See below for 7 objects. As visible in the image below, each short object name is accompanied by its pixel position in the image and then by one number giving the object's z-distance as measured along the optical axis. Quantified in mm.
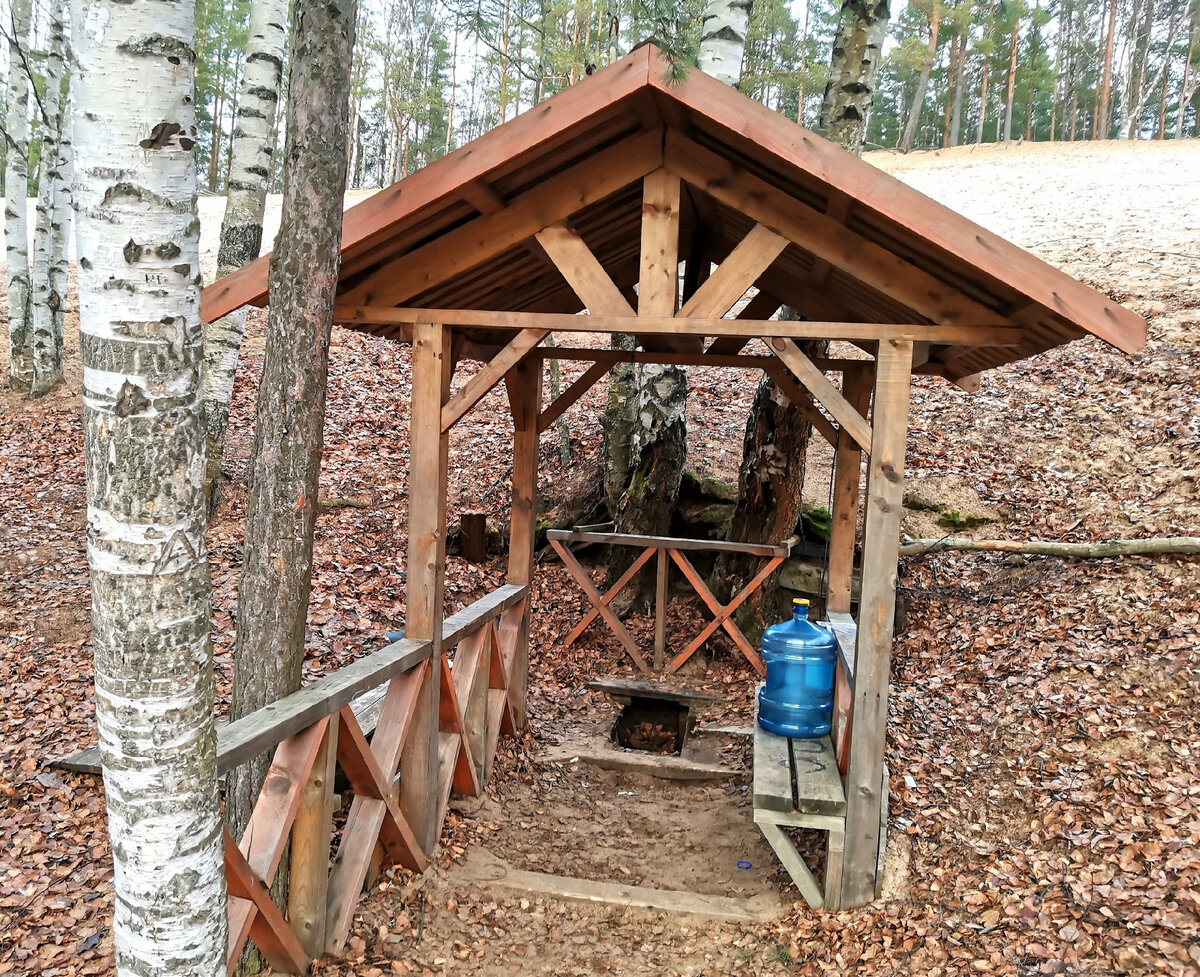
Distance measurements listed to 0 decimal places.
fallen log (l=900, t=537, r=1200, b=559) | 6346
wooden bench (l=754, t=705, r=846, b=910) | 4227
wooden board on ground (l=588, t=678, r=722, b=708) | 7391
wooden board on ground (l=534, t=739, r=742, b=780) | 6118
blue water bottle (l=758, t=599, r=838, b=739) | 5238
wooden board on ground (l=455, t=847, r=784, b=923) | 4363
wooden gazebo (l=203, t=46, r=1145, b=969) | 3641
